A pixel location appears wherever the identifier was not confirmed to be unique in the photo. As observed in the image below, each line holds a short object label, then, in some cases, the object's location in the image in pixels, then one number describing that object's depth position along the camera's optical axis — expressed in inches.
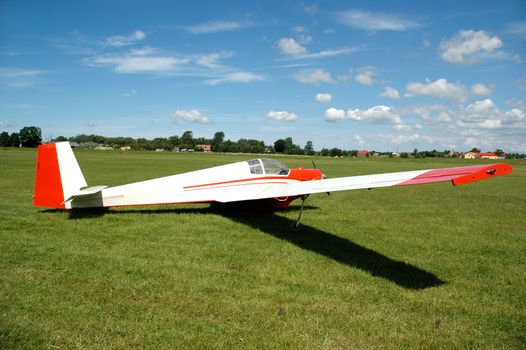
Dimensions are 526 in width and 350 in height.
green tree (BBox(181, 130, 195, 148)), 6283.5
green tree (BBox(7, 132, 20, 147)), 5004.9
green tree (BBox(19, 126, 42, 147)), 5083.7
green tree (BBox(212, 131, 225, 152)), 6024.6
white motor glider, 345.1
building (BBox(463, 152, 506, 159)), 5932.6
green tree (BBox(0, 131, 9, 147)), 4931.1
